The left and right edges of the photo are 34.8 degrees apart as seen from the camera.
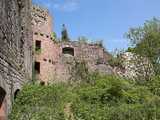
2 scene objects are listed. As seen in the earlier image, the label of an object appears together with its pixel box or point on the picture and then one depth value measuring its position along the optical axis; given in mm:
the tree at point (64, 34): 24357
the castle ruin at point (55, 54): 18249
